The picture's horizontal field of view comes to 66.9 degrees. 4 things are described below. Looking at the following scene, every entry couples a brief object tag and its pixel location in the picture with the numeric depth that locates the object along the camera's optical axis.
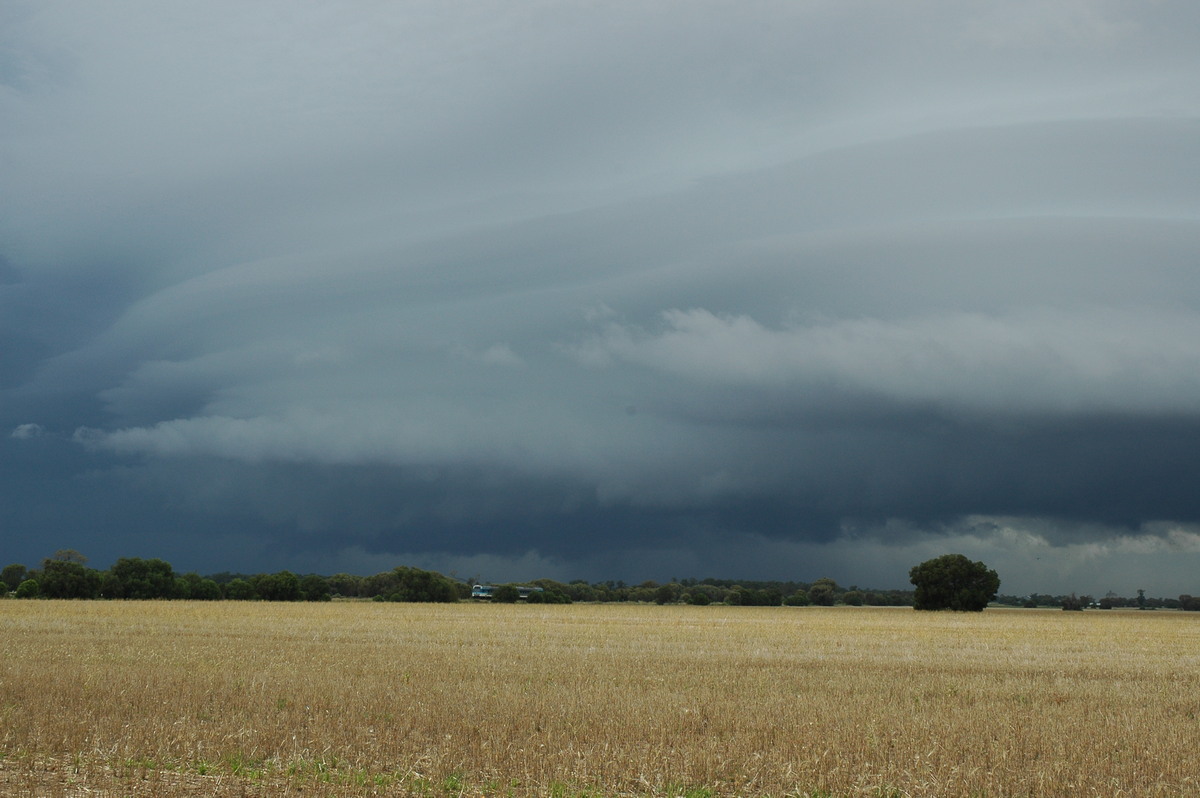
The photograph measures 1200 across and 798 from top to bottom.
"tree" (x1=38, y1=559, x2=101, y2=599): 91.81
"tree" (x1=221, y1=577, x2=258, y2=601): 102.44
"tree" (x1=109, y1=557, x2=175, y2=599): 95.94
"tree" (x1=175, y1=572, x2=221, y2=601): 96.62
